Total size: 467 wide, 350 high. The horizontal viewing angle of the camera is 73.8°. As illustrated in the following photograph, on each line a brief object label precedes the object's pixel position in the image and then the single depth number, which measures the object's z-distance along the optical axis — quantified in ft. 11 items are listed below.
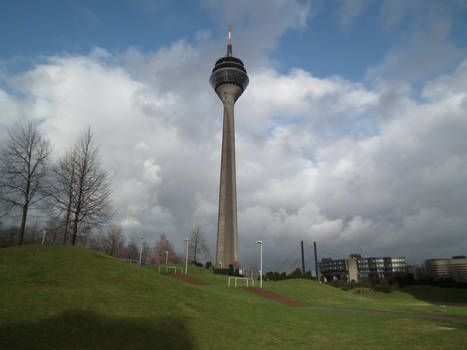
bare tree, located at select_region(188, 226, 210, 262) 235.40
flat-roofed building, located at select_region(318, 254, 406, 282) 580.71
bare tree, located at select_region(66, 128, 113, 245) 98.48
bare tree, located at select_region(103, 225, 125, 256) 224.35
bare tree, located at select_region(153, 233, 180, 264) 274.77
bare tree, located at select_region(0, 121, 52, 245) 93.15
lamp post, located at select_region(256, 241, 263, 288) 108.55
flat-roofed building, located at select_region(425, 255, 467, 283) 447.01
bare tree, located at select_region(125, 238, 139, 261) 306.76
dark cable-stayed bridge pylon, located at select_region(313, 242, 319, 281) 269.77
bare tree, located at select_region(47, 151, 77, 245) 97.91
